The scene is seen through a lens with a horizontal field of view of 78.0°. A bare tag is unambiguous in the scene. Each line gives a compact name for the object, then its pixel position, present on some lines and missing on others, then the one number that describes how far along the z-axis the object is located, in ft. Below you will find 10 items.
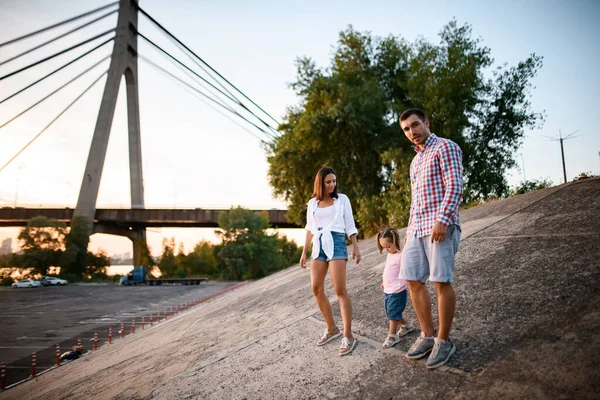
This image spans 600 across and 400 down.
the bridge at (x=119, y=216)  165.89
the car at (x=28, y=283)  140.46
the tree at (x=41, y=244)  146.82
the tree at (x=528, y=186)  46.62
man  8.53
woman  10.96
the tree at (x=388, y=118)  56.03
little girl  10.73
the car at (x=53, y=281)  143.86
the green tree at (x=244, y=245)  180.14
